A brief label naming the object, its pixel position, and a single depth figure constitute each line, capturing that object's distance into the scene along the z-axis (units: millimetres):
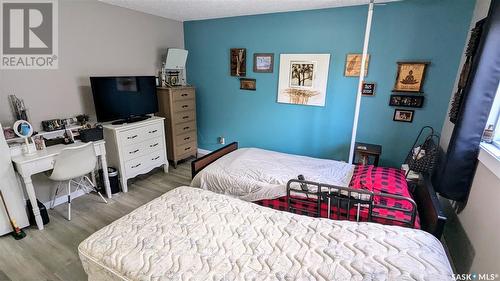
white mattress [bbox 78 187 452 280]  1019
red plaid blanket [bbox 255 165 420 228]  1637
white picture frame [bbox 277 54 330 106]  2918
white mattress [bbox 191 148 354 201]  2129
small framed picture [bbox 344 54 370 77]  2685
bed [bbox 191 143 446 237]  1620
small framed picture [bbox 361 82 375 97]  2694
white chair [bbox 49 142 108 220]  2161
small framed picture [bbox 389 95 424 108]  2497
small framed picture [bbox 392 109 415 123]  2580
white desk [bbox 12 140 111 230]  1996
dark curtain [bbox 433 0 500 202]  1480
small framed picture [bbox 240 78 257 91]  3406
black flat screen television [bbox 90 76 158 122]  2635
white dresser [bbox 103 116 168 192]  2719
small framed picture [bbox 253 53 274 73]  3201
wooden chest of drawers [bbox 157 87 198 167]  3350
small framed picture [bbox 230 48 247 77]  3375
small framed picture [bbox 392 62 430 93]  2424
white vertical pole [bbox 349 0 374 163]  2222
